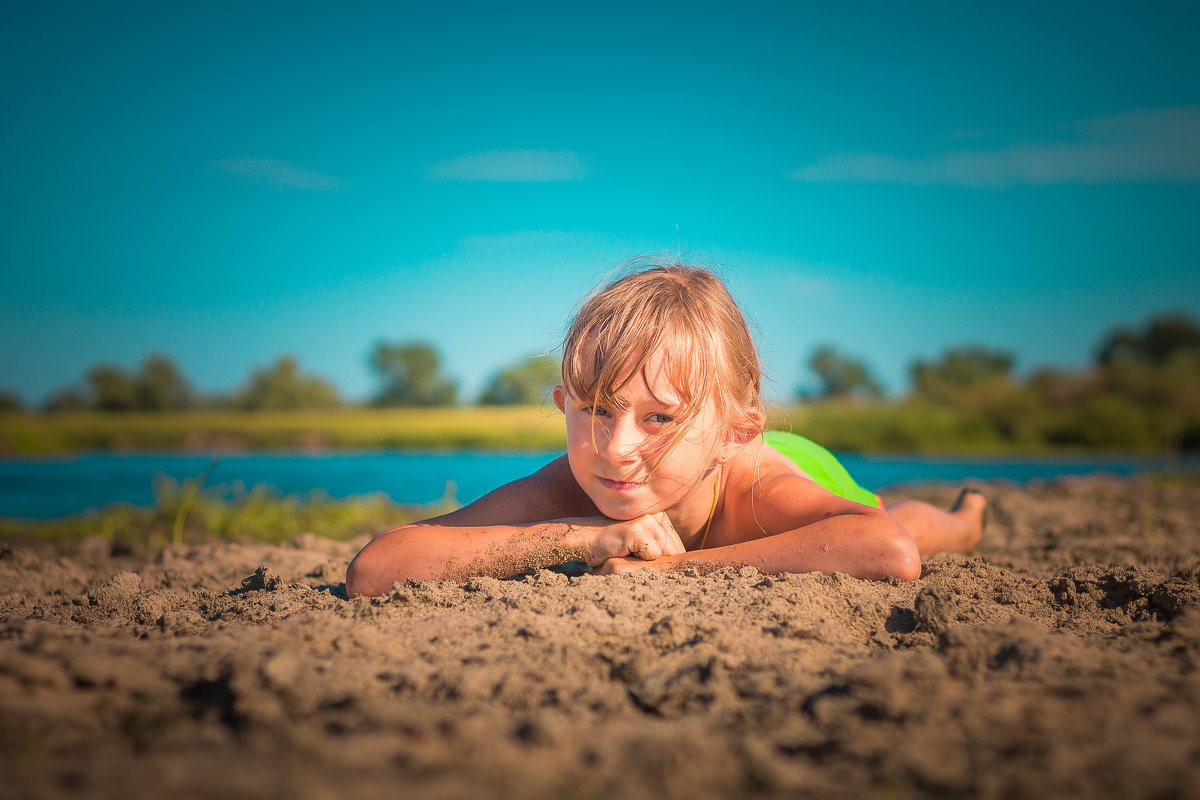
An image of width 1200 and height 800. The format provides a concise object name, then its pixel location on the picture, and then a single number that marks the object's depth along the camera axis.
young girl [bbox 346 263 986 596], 2.09
